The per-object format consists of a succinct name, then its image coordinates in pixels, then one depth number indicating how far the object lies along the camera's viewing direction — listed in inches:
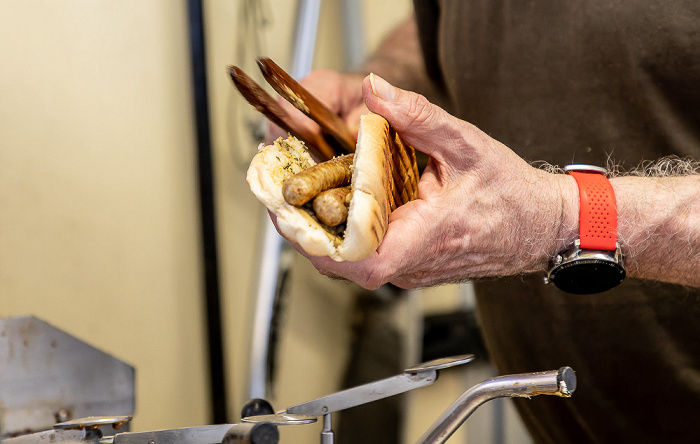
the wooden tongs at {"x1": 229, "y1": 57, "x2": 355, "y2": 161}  29.3
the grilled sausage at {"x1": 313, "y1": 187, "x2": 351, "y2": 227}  26.6
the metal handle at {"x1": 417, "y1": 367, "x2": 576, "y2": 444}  26.8
